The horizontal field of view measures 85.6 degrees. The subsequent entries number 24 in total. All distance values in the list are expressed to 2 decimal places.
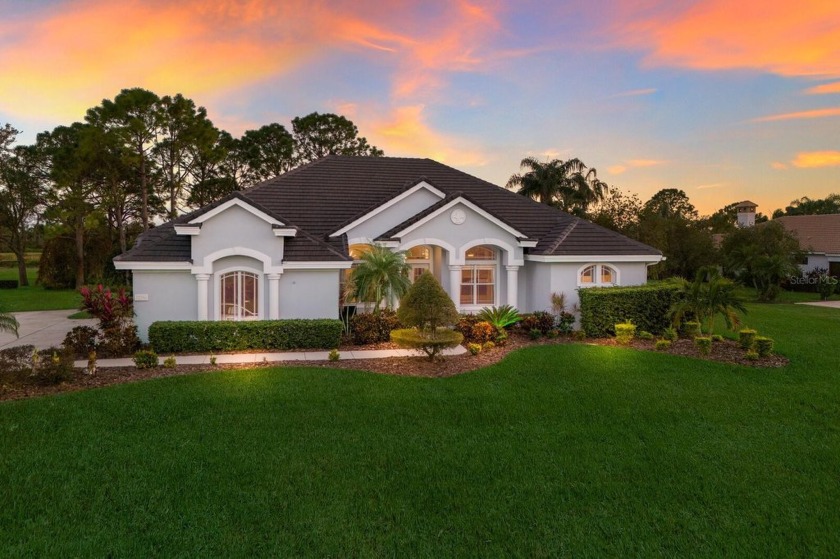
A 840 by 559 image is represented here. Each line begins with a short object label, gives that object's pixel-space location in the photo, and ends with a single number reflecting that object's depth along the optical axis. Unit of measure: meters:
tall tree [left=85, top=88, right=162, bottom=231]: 32.66
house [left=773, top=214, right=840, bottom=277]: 41.66
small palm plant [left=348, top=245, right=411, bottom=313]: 16.04
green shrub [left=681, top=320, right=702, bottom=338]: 15.32
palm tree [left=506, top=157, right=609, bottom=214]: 43.62
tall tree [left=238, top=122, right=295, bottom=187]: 50.62
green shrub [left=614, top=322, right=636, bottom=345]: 15.20
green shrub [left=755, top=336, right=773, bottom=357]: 13.05
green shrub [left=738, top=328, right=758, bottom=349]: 13.74
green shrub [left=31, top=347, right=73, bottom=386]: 10.55
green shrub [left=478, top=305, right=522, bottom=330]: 16.08
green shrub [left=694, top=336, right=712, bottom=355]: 13.60
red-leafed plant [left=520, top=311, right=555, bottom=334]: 16.58
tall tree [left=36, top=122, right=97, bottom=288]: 34.78
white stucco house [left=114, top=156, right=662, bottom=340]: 15.47
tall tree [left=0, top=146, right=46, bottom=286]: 42.97
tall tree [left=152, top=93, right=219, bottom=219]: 34.56
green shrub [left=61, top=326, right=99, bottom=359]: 13.28
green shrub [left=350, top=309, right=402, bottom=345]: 15.17
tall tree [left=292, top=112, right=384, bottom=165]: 53.50
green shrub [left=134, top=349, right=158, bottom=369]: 11.93
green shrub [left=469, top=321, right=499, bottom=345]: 14.78
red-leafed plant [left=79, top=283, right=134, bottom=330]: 14.23
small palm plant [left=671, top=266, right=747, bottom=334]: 14.27
